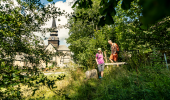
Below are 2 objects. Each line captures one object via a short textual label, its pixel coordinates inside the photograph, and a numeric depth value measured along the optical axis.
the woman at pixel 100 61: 5.67
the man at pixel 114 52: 6.40
